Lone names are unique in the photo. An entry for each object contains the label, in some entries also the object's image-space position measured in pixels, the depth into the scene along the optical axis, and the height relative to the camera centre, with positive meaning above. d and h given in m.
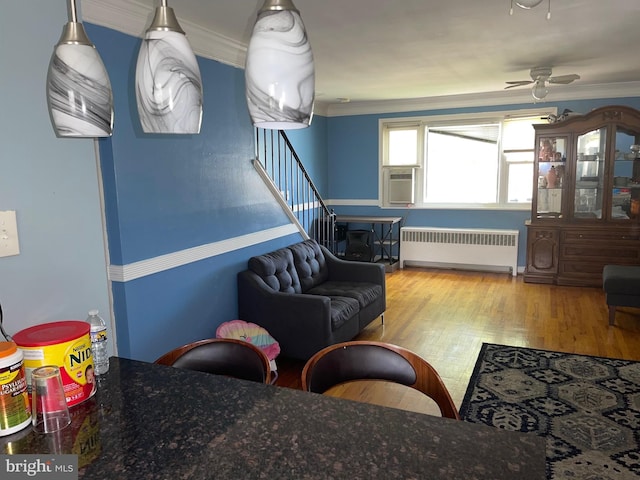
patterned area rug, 2.33 -1.40
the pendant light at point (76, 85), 0.93 +0.21
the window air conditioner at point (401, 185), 7.00 -0.08
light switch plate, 1.58 -0.16
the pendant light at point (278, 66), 0.85 +0.21
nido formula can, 1.19 -0.43
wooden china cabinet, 5.43 -0.26
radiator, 6.43 -0.98
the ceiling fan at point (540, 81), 4.42 +0.93
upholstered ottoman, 4.18 -1.03
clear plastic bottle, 1.41 -0.50
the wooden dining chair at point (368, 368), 1.49 -0.61
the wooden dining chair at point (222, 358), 1.62 -0.61
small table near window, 6.89 -0.85
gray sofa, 3.40 -0.95
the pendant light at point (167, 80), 0.91 +0.21
